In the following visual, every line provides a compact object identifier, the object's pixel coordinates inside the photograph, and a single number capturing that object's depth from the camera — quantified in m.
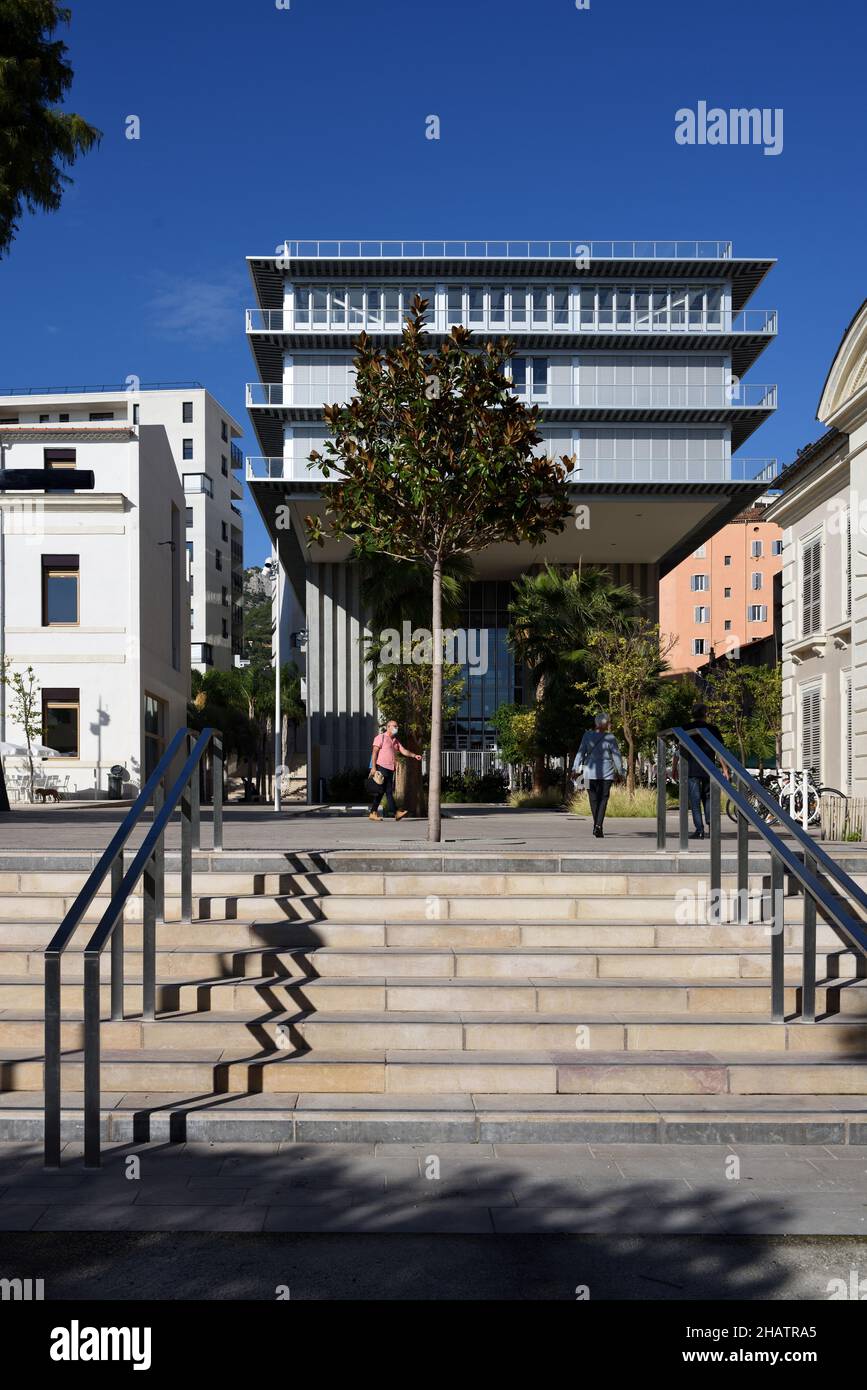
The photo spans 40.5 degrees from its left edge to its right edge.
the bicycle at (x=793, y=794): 19.23
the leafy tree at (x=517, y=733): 38.22
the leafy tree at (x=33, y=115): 15.84
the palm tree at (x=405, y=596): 26.02
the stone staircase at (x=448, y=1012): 5.54
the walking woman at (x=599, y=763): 12.95
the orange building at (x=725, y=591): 82.94
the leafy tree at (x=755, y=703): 42.19
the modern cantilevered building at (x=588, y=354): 40.81
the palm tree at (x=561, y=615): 35.41
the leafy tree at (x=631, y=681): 29.25
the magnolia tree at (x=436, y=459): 11.27
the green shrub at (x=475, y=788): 42.00
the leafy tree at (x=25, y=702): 33.75
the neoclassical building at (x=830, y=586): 20.14
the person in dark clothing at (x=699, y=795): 13.09
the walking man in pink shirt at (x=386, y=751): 18.64
